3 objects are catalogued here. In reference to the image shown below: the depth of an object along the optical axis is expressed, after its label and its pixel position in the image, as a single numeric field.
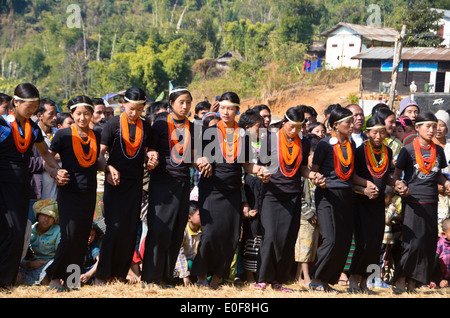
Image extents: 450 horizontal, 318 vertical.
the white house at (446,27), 45.94
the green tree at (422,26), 39.12
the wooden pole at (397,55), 21.11
